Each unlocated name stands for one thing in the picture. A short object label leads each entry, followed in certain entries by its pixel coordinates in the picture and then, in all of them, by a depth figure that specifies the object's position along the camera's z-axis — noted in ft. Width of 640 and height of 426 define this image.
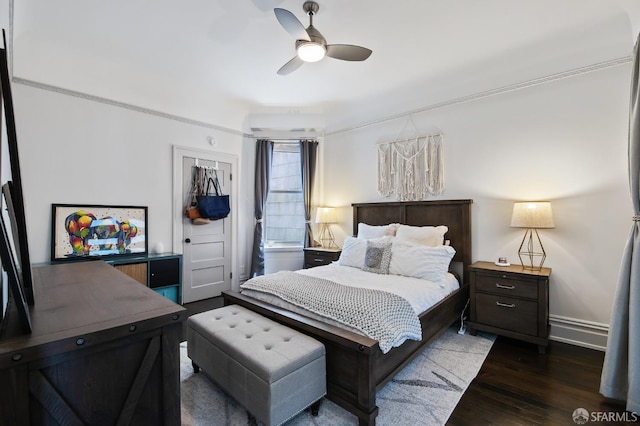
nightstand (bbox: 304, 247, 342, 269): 14.20
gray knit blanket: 6.37
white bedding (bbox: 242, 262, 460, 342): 7.99
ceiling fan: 7.41
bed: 5.85
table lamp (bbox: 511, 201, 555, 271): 9.36
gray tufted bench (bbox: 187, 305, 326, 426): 5.44
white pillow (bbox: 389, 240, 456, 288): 9.75
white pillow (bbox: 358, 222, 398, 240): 12.71
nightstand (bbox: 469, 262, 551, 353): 9.00
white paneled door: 14.02
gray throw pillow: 10.53
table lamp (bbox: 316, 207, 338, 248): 15.69
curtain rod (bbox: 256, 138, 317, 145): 16.57
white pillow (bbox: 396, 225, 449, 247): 11.30
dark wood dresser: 2.47
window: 16.84
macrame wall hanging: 12.64
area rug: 6.15
